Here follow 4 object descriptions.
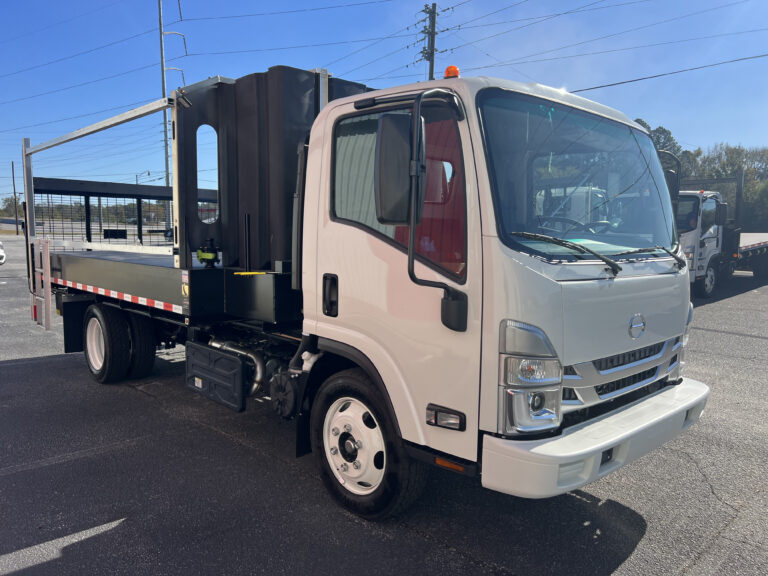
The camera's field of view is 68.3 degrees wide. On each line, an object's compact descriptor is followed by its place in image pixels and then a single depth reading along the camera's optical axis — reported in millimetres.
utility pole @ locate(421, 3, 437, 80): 27750
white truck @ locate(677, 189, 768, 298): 12859
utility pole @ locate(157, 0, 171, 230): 33250
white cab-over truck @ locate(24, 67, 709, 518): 2551
